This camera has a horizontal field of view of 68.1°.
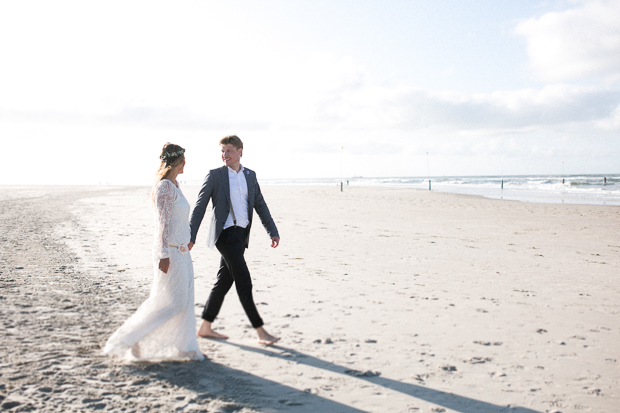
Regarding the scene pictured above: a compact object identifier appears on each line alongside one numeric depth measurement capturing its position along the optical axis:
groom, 4.23
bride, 3.68
